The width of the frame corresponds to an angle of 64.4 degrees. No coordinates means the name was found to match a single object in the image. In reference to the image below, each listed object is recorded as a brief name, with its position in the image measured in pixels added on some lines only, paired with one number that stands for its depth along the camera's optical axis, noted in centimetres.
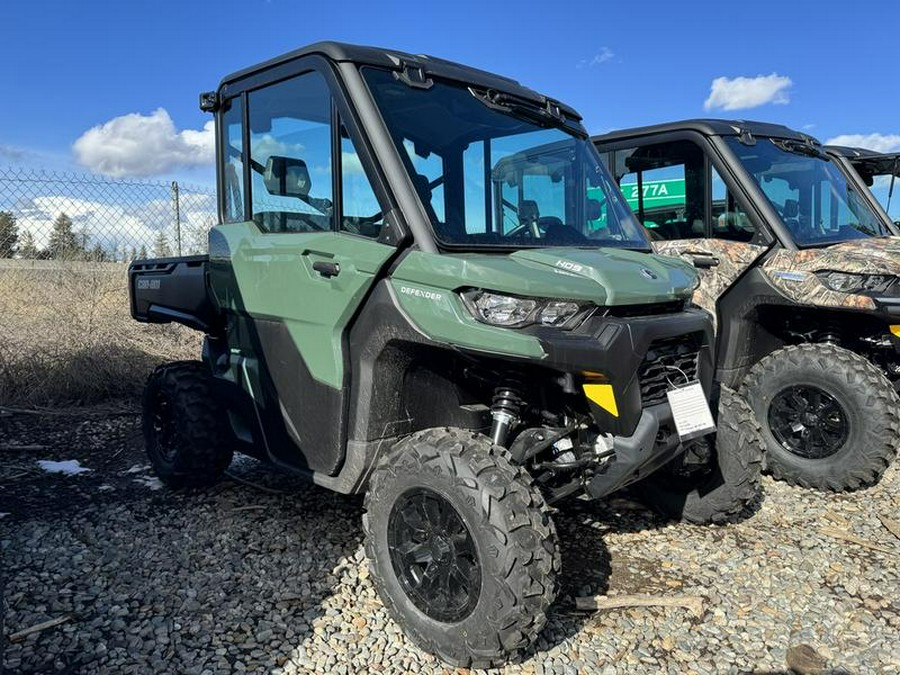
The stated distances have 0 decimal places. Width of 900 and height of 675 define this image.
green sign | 554
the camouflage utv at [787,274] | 450
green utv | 267
